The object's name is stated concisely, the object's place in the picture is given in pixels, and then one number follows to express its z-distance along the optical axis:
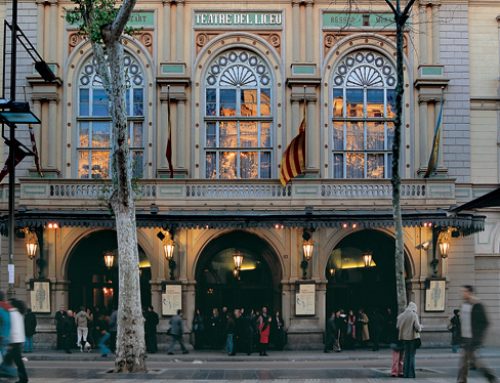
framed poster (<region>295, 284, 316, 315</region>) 36.78
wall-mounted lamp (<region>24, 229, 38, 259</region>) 36.62
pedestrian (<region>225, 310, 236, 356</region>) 34.16
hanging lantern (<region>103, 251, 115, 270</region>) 38.16
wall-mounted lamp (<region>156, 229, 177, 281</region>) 36.59
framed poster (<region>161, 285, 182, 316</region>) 36.66
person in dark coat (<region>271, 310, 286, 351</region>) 36.09
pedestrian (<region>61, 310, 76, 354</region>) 34.72
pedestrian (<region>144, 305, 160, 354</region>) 34.97
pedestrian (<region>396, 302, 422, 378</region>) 23.67
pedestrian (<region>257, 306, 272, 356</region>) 34.06
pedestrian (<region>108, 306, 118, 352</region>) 33.59
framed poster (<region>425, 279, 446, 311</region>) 37.00
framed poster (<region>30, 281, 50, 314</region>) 36.72
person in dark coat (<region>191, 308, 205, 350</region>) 36.44
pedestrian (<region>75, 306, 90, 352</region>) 35.28
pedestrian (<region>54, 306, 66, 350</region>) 35.25
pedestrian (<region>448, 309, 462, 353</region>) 34.31
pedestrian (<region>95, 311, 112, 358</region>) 33.17
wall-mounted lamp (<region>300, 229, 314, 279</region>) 36.75
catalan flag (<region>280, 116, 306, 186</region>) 36.25
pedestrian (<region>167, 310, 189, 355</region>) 34.56
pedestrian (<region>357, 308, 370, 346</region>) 37.12
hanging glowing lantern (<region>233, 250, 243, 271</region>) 38.44
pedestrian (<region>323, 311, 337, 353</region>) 35.34
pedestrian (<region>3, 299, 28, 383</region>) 19.75
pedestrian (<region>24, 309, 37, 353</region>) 32.56
